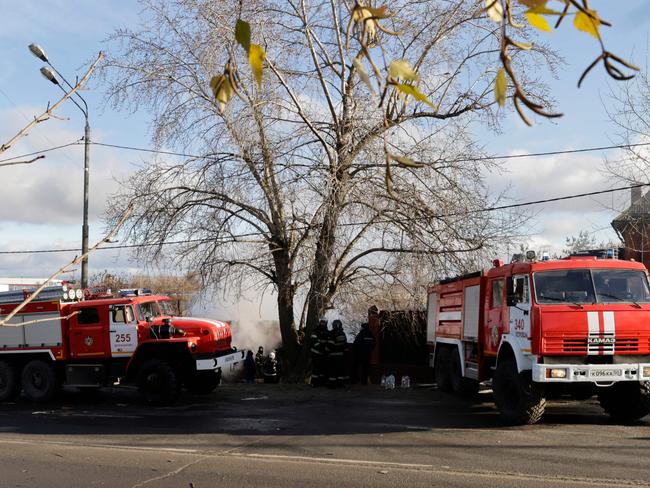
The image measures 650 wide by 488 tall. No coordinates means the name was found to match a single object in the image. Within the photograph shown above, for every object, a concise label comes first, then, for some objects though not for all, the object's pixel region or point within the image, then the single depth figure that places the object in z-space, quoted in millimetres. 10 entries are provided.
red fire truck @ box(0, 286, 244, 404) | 14422
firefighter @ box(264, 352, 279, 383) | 19578
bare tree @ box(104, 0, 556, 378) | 15898
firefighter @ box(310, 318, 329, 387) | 15914
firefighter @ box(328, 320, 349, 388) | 15836
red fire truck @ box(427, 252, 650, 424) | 10000
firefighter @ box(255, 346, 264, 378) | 21234
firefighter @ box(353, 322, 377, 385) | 16438
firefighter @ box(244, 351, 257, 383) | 19938
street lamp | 18953
